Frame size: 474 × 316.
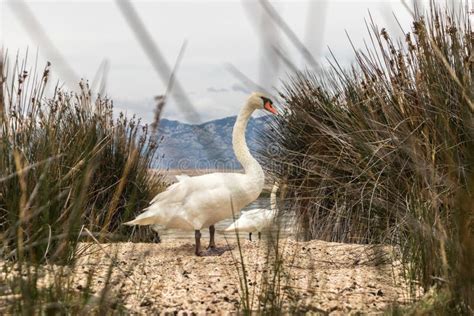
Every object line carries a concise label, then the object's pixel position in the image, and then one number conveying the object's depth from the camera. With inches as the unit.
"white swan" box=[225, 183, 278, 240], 542.3
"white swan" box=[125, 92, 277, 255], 438.9
